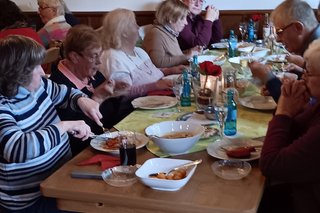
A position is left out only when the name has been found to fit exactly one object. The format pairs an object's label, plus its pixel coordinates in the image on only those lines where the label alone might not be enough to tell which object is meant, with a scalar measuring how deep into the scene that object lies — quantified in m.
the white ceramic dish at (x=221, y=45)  3.90
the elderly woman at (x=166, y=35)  3.40
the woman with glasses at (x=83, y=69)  2.23
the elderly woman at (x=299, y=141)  1.32
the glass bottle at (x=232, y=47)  3.45
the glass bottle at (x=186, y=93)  2.27
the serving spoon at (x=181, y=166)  1.43
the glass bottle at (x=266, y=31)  3.79
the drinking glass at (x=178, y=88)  2.30
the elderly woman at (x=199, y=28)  4.11
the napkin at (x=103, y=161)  1.57
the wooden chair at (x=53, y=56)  2.97
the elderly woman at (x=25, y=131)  1.59
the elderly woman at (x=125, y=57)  2.71
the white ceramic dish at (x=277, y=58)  3.07
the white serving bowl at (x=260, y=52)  3.30
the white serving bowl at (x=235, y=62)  2.84
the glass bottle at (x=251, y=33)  4.09
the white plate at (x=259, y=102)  2.15
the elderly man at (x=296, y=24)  2.46
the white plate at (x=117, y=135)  1.68
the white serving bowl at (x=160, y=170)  1.34
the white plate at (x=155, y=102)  2.24
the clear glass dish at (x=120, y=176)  1.41
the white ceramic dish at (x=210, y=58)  3.16
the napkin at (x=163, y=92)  2.53
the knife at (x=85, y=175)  1.46
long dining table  1.27
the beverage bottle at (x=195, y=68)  2.39
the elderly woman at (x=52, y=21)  4.19
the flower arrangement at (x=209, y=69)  2.15
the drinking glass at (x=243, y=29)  4.12
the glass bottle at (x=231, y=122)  1.82
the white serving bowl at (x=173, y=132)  1.58
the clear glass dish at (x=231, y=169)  1.43
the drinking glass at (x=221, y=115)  1.81
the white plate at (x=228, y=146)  1.58
